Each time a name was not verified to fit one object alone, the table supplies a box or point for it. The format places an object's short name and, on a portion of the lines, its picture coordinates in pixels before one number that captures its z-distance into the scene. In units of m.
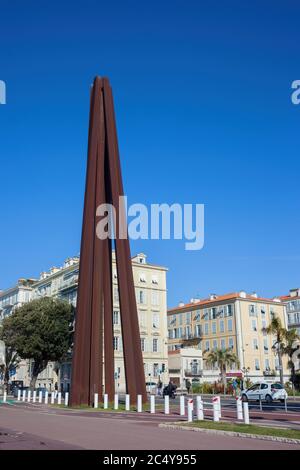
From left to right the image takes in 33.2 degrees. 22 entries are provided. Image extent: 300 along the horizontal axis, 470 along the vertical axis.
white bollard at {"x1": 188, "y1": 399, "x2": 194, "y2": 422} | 18.07
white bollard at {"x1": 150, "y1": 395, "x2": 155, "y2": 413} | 23.31
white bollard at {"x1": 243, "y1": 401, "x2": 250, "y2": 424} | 16.45
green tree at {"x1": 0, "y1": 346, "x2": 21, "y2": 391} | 55.56
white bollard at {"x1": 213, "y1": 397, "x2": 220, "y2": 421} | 17.30
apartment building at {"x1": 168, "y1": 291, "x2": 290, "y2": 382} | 79.00
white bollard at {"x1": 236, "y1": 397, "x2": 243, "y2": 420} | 17.78
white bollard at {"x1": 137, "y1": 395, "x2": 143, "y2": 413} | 24.65
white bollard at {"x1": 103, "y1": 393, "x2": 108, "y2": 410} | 27.01
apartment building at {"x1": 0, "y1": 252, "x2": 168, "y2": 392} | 70.75
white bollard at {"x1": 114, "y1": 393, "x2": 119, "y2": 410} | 26.39
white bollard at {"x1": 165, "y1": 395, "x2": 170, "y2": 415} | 22.99
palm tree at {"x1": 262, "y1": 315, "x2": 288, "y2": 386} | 61.97
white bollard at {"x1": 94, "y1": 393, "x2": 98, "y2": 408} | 27.83
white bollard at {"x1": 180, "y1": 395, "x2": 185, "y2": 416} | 21.91
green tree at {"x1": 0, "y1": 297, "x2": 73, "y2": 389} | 49.53
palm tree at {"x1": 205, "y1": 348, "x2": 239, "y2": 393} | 71.25
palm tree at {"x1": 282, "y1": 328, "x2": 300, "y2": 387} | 61.75
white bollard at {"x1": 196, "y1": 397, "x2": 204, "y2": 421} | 18.23
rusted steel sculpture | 29.17
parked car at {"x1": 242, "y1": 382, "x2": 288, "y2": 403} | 33.34
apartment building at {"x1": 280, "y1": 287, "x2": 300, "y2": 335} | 101.56
